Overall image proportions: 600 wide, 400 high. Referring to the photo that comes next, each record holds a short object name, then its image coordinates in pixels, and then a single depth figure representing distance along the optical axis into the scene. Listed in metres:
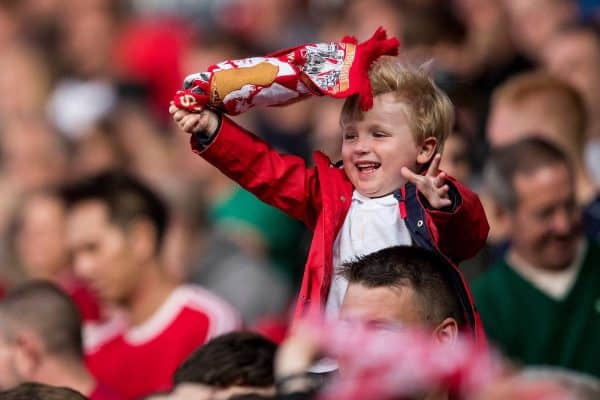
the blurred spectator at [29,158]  20.03
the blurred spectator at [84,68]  22.20
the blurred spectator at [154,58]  22.28
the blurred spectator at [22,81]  23.23
